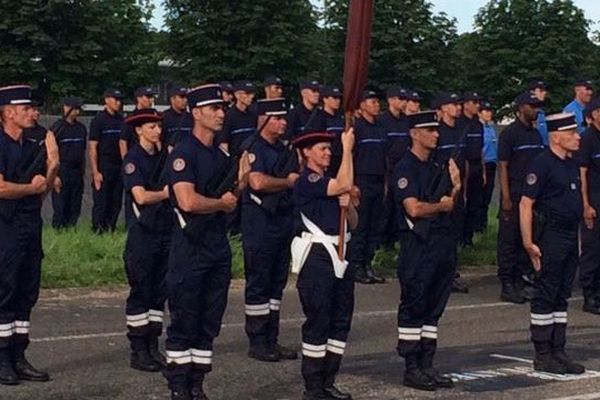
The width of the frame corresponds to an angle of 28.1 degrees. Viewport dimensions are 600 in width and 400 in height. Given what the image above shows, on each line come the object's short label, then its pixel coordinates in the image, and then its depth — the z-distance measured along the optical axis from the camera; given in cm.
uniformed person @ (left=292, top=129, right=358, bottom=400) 842
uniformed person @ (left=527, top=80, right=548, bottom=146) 1389
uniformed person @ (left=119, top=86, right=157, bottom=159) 1530
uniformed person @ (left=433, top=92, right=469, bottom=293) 1258
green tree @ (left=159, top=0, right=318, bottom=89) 3070
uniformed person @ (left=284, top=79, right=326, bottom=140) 1320
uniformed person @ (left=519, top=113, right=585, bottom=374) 967
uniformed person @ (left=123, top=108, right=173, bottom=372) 933
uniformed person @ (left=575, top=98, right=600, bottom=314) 1288
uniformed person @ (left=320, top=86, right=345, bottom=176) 1367
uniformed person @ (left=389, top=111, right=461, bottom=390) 902
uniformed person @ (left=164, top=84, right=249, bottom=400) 799
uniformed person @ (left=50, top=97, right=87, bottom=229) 1659
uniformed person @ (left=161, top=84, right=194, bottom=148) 1380
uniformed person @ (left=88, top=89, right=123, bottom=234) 1647
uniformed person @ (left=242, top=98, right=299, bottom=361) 997
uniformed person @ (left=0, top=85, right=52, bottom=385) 877
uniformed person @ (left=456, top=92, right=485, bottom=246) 1538
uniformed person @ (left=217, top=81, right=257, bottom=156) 1427
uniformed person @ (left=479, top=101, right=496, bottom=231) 1776
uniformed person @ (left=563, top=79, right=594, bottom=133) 1552
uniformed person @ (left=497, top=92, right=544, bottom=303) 1334
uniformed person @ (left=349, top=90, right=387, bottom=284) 1440
